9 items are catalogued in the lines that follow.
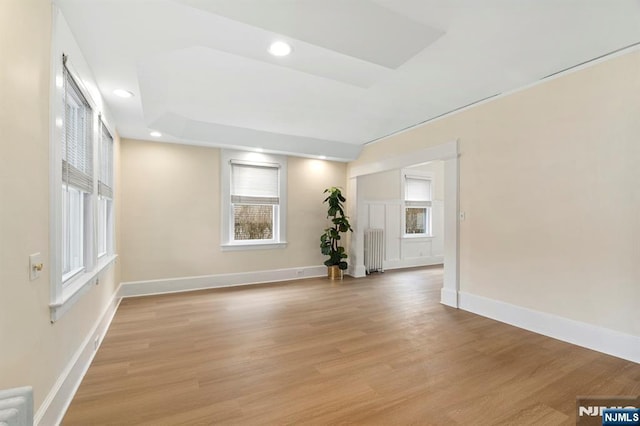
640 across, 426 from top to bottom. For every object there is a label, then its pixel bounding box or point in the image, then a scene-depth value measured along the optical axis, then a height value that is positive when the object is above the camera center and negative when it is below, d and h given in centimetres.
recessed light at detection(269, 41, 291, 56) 219 +130
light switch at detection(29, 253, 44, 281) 140 -28
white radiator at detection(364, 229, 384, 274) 632 -88
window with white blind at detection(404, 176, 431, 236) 716 +13
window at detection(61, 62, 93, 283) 205 +26
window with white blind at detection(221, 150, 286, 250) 512 +20
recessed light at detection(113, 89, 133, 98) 286 +121
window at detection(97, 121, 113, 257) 321 +20
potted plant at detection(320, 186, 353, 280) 575 -54
